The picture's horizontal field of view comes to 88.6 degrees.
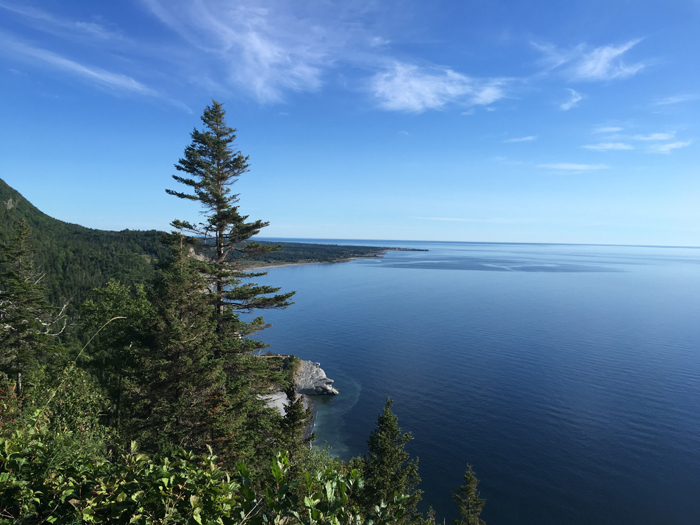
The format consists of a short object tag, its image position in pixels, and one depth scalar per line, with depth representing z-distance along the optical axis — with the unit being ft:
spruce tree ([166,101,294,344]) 73.31
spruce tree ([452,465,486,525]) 92.28
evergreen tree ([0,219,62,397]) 86.07
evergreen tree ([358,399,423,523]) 79.41
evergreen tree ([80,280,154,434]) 54.19
